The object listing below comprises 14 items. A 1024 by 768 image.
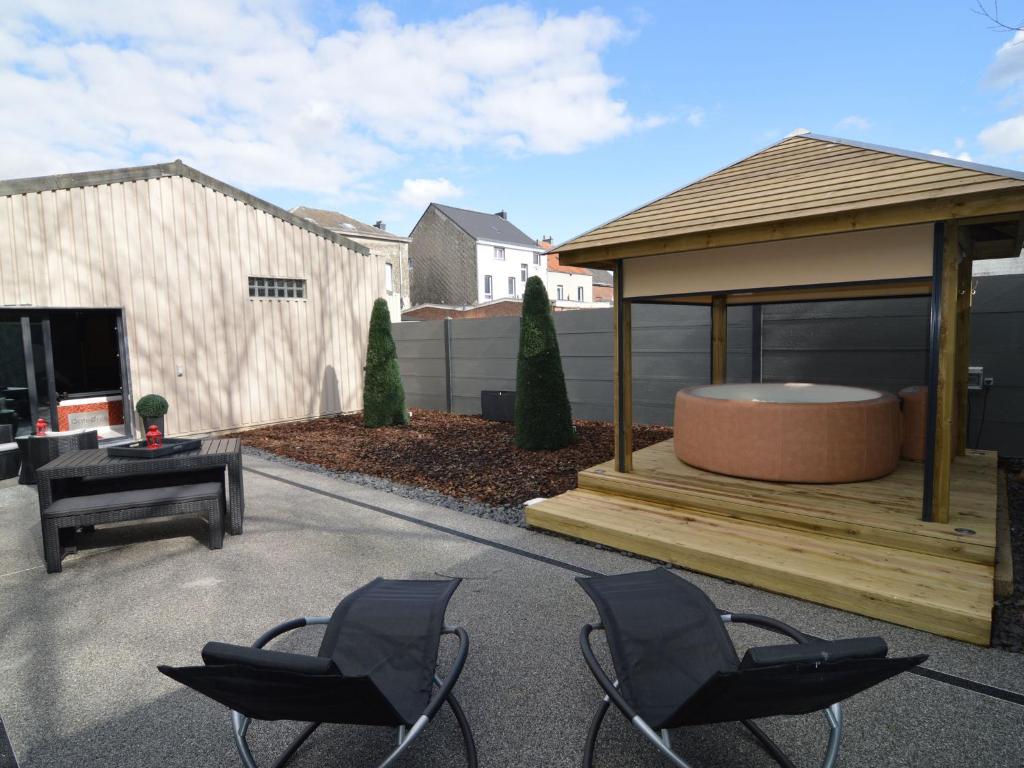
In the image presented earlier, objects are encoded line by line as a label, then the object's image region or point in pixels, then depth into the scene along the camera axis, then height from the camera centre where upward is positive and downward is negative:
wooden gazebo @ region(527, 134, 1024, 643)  3.52 +0.38
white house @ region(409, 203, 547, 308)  31.84 +4.58
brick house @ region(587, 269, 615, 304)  43.06 +3.60
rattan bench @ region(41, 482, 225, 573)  4.05 -1.25
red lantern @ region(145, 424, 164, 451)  4.74 -0.83
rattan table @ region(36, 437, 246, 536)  4.34 -1.01
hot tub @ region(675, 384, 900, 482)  4.68 -0.98
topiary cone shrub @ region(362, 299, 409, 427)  10.43 -0.92
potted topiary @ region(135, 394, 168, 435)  7.82 -0.91
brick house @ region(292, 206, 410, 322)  28.73 +5.10
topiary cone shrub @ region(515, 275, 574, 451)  7.78 -0.81
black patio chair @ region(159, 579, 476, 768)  1.65 -1.30
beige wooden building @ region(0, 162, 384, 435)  8.18 +0.66
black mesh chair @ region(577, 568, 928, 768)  1.63 -1.30
